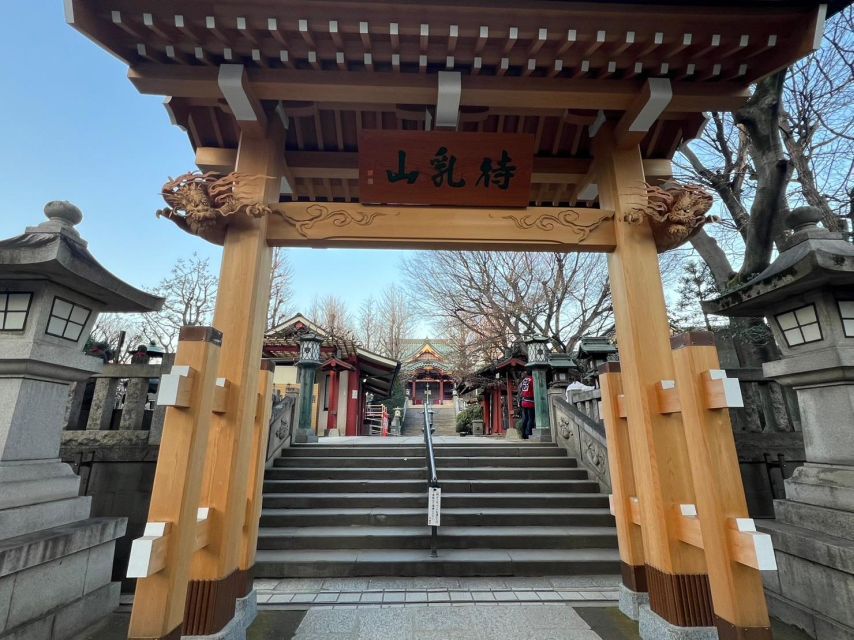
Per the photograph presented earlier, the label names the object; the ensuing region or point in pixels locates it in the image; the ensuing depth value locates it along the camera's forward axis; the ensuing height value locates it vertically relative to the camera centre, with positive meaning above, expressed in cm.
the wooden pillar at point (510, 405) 1455 +75
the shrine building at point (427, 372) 3228 +429
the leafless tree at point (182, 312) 1717 +492
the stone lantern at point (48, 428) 259 -2
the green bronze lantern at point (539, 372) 959 +135
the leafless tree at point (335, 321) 2523 +705
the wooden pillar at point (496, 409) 1772 +76
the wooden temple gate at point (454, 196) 225 +178
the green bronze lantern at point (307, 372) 847 +129
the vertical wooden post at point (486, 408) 1914 +86
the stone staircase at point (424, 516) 435 -118
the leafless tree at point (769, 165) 658 +491
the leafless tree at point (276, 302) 1906 +592
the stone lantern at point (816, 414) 268 +9
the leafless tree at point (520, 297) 1606 +534
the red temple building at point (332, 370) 1589 +236
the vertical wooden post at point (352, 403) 1669 +95
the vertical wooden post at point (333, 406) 1612 +80
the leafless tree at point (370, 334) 3089 +709
